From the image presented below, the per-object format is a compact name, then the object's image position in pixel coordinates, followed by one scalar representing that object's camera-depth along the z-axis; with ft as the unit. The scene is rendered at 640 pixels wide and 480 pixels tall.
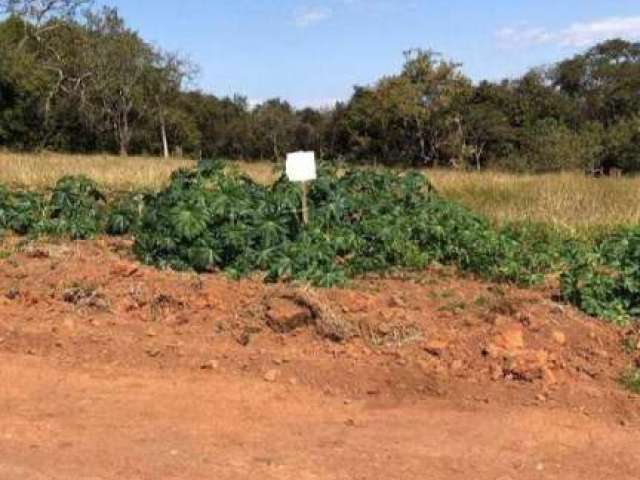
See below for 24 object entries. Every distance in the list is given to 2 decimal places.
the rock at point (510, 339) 18.80
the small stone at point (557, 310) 20.74
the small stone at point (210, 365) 18.85
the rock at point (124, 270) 23.65
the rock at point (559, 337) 19.33
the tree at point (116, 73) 161.89
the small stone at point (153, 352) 19.49
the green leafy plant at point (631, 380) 17.81
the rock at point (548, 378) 17.84
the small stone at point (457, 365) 18.35
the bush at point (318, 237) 24.50
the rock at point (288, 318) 20.31
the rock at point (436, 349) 18.89
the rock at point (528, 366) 17.94
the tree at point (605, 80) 171.73
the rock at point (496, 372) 18.03
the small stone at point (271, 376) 18.31
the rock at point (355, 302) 20.88
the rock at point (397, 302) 21.47
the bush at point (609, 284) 21.32
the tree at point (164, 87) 170.19
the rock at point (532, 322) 19.70
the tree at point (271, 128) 179.52
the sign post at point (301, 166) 25.49
